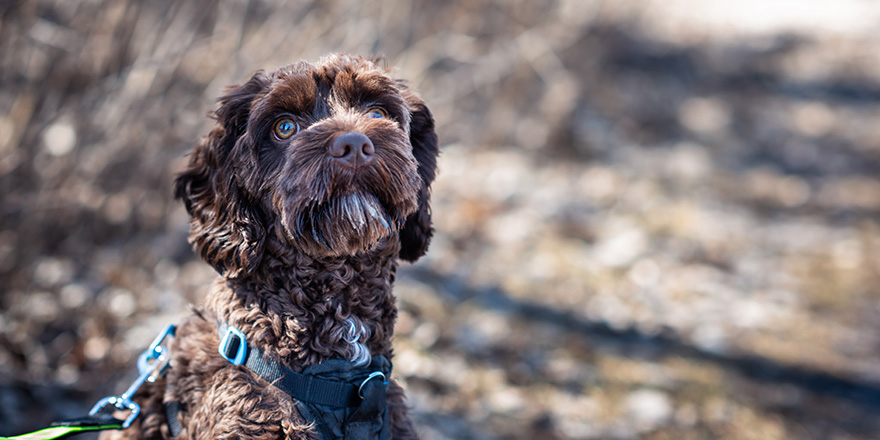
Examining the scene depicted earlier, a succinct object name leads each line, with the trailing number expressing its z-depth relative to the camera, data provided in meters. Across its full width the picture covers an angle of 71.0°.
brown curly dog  2.12
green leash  2.26
